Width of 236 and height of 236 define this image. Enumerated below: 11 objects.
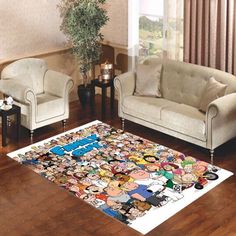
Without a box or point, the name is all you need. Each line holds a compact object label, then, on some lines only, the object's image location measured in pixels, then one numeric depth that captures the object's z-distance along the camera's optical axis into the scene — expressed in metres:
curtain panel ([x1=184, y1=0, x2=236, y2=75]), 6.09
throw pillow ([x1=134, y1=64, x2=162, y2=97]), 6.53
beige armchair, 6.23
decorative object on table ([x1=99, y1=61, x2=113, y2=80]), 7.04
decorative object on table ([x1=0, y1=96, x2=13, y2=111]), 6.08
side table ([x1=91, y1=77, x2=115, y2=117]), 6.97
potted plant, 6.94
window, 6.75
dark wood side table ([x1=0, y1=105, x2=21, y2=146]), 6.01
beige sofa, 5.53
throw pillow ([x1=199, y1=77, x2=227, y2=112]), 5.76
